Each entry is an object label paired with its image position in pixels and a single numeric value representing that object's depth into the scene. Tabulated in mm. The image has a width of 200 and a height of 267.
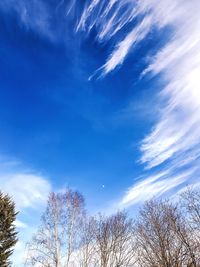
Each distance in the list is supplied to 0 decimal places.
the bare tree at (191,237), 21094
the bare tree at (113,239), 27766
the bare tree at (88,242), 26967
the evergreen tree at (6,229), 24047
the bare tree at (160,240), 22572
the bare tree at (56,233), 22919
